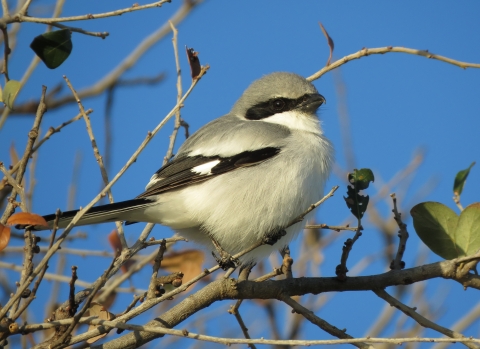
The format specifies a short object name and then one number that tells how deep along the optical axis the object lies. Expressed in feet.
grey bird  21.89
